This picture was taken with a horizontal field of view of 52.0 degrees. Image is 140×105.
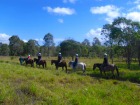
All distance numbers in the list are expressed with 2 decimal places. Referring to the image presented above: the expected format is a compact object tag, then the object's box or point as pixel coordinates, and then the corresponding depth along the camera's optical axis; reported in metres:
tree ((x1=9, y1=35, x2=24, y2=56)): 57.00
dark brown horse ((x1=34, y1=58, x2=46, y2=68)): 19.51
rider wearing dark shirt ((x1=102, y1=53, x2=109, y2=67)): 15.25
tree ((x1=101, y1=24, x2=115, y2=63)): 25.03
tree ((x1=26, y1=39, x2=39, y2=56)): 58.49
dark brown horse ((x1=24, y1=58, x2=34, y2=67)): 20.40
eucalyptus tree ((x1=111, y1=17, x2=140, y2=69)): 21.97
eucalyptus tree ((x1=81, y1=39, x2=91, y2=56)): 49.59
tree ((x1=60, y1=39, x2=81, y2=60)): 44.94
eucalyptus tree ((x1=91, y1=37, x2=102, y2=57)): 53.13
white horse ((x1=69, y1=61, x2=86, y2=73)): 17.31
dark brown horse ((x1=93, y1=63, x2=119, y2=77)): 15.07
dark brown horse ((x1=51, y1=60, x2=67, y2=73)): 17.95
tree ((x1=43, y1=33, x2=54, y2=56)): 60.32
